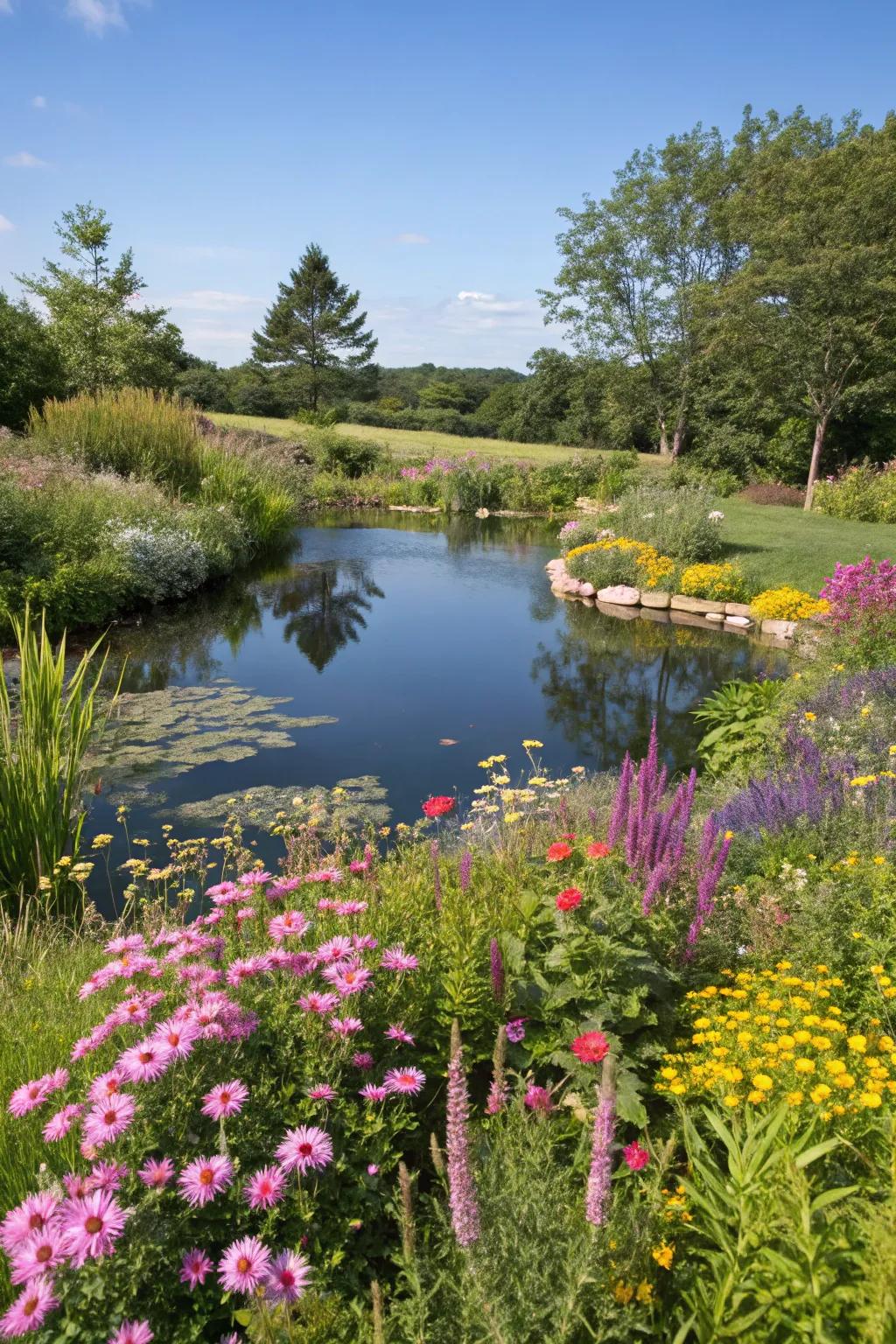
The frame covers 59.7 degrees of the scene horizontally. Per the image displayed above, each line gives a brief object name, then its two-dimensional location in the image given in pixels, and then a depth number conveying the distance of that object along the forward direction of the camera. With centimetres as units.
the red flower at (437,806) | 275
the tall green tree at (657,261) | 2788
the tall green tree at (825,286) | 1820
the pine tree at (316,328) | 4447
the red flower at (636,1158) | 154
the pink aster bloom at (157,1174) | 134
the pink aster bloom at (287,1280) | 131
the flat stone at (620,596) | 1266
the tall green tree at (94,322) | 2036
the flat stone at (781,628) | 1050
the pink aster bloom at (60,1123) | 146
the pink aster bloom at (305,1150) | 146
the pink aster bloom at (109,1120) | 135
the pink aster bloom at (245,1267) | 126
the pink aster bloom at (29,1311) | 114
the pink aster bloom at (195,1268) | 136
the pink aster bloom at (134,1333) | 121
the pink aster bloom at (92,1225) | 119
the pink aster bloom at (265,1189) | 141
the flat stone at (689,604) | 1191
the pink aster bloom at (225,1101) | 145
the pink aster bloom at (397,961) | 203
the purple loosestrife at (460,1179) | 107
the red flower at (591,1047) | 168
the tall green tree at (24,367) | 1895
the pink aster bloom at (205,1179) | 134
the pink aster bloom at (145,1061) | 146
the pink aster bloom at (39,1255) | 117
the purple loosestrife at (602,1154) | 105
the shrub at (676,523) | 1328
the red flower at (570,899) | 215
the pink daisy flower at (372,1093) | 173
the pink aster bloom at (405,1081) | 171
